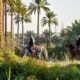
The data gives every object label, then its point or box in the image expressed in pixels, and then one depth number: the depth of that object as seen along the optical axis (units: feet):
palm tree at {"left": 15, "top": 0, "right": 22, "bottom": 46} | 314.65
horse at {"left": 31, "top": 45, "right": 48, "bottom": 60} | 67.36
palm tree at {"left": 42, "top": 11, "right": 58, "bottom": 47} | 321.52
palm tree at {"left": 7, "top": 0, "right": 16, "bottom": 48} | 182.10
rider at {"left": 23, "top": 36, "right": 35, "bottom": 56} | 68.28
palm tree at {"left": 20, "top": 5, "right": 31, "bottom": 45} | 321.65
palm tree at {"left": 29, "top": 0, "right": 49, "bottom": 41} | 296.92
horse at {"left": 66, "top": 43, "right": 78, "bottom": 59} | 73.67
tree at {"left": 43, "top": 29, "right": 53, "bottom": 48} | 424.50
